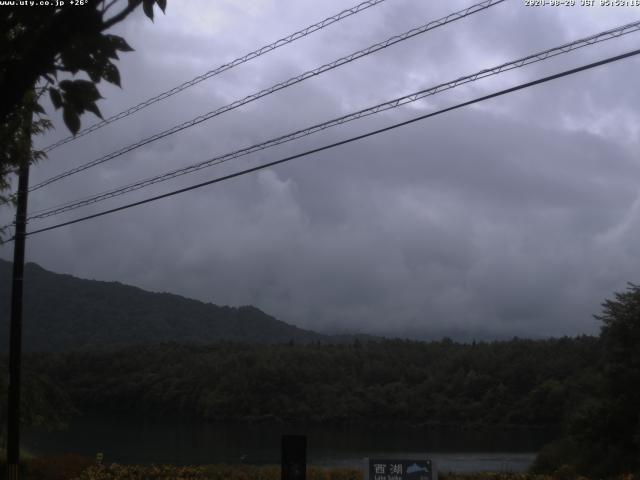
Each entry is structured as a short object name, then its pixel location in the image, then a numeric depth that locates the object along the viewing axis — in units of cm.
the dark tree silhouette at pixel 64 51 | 335
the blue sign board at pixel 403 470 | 1172
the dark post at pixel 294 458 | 919
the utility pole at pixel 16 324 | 1595
